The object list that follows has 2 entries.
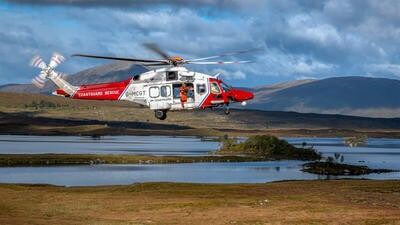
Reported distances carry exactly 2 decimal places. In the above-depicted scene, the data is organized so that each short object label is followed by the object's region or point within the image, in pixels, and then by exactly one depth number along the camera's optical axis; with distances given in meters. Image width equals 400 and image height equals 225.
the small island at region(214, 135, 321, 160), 149.89
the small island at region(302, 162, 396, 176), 111.69
